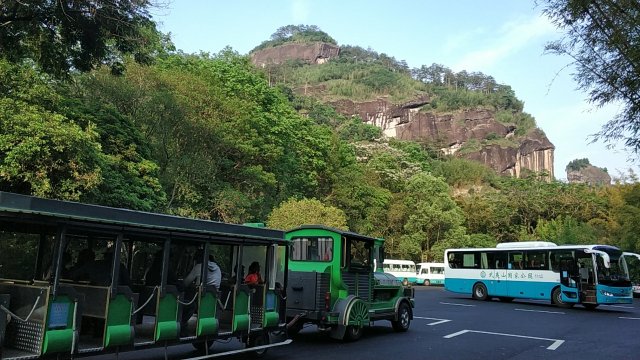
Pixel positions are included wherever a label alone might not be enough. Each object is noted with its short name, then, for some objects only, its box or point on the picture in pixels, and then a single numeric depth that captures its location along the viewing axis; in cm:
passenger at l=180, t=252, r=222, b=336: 830
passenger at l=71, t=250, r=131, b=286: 757
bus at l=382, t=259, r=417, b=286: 4775
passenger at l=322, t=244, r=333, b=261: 1225
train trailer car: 629
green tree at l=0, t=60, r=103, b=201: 1614
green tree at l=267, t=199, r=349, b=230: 3116
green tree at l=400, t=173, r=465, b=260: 5231
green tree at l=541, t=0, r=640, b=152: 695
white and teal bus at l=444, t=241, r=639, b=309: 2280
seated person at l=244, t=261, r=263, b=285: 993
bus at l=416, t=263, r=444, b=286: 4884
